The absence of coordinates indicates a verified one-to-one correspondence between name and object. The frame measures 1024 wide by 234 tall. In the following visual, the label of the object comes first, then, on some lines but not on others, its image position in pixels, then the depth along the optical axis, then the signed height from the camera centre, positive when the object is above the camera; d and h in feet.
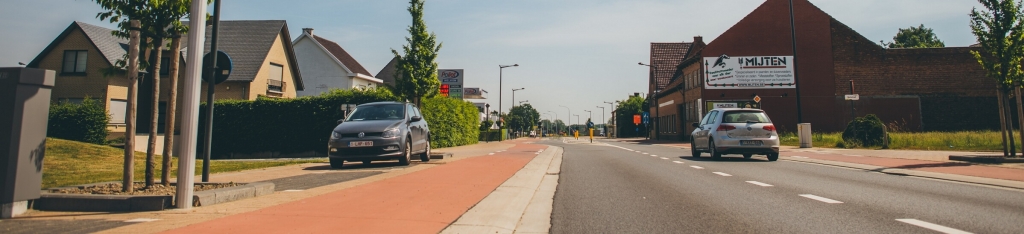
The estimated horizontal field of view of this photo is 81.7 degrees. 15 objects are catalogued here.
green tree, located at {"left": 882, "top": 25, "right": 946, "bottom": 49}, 224.33 +43.13
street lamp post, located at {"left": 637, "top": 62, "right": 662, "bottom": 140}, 185.06 +12.50
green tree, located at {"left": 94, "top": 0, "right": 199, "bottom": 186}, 20.57 +4.41
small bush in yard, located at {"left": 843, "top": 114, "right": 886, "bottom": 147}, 69.92 +2.01
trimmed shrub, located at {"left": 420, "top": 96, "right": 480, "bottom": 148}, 87.20 +4.48
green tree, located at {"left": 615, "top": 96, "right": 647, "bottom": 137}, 277.93 +15.69
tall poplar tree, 58.29 +8.45
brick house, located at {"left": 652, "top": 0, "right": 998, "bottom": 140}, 120.37 +14.65
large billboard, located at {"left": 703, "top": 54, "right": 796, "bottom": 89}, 126.11 +16.30
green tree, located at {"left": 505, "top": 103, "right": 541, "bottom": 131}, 335.42 +16.22
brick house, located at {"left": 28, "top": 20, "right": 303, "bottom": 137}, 94.43 +13.55
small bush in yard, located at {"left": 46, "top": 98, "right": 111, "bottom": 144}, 71.87 +2.85
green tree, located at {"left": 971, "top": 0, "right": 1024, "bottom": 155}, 40.98 +7.58
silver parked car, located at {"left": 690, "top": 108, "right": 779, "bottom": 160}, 45.50 +1.15
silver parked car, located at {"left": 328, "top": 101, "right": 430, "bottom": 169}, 39.52 +0.63
